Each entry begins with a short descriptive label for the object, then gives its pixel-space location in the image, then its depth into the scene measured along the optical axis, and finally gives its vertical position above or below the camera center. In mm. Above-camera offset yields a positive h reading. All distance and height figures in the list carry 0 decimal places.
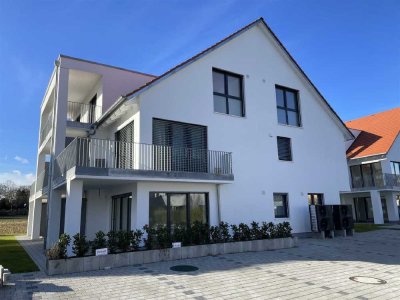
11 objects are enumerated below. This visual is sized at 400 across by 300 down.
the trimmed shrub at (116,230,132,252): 10289 -751
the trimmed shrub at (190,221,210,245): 11914 -706
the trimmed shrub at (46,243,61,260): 9016 -962
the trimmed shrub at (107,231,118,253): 10102 -817
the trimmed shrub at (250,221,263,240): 13234 -837
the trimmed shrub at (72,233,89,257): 9618 -845
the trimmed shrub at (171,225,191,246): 11406 -746
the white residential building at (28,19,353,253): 12766 +3472
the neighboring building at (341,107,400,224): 27875 +3699
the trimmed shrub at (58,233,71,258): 9141 -785
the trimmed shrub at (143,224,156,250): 10734 -780
